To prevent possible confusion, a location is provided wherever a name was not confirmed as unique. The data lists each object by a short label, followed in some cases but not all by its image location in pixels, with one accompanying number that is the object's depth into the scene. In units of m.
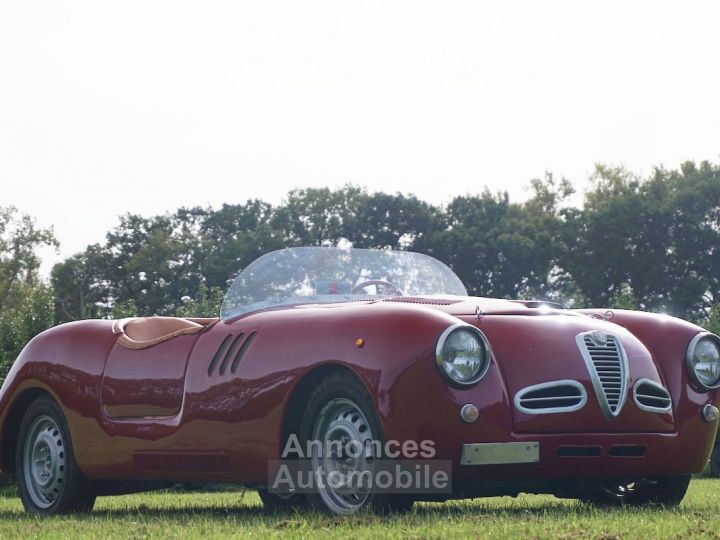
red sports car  10.32
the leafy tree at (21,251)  139.00
